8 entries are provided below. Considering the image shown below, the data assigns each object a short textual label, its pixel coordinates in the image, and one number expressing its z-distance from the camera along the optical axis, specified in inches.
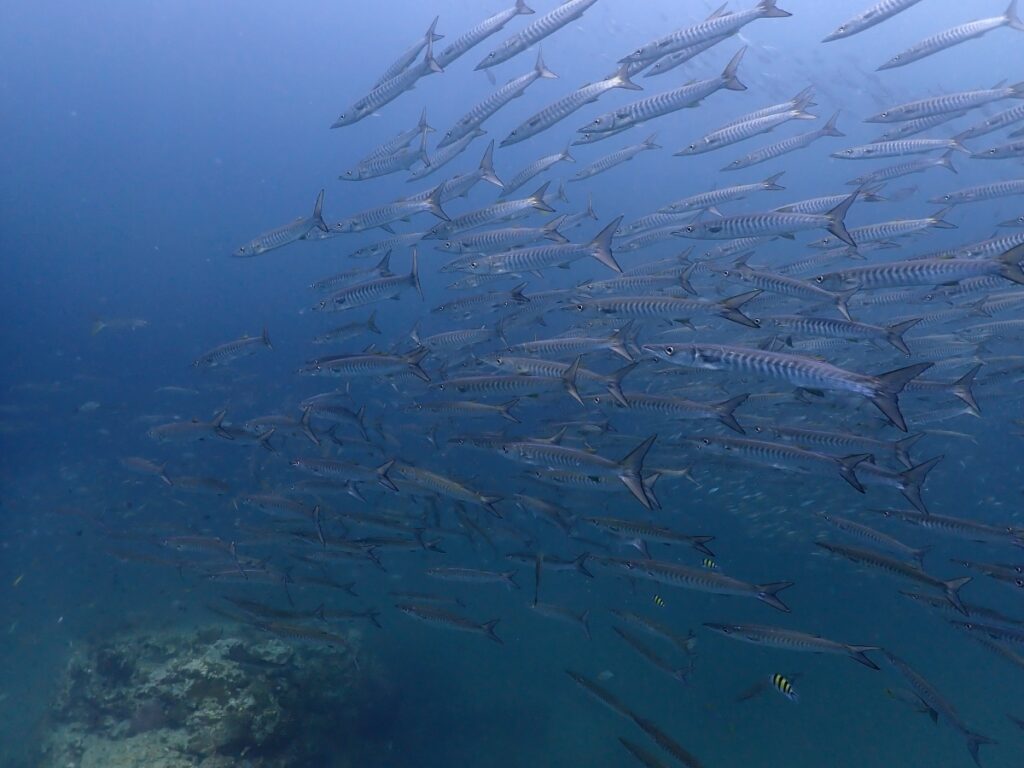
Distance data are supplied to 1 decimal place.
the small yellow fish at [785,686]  222.7
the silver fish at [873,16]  214.5
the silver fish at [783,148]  276.2
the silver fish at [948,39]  236.5
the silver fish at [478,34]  223.8
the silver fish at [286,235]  281.0
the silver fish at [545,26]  215.2
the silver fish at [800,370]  142.1
